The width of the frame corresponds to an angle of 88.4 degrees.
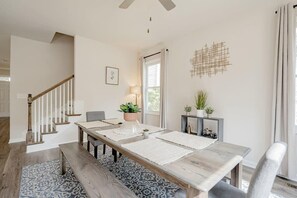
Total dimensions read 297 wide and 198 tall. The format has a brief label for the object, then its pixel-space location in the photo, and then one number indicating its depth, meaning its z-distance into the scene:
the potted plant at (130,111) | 1.85
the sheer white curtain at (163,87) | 3.90
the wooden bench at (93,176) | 1.19
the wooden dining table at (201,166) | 0.85
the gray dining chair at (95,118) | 2.53
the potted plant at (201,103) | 2.98
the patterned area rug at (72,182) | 1.77
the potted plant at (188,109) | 3.25
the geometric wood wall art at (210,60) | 2.85
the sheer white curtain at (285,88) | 2.06
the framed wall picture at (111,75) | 4.23
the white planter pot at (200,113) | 2.96
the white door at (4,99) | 7.82
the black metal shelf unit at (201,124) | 2.76
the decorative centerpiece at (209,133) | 2.86
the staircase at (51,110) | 3.21
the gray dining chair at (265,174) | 0.81
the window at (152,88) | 4.33
